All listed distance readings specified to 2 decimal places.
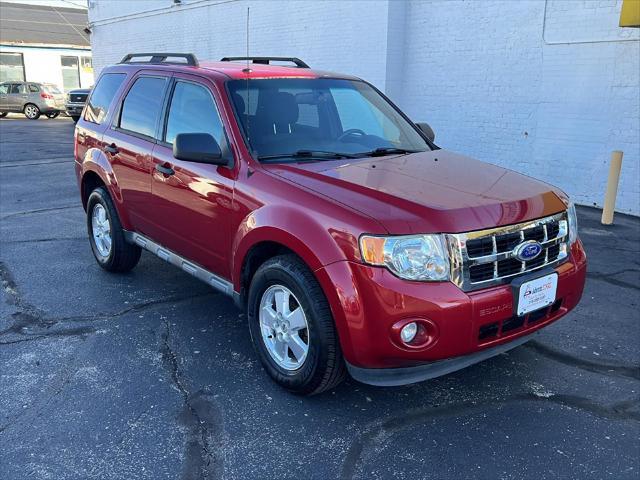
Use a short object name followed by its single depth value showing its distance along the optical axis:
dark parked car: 22.55
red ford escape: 2.86
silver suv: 26.88
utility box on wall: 7.15
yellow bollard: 7.82
